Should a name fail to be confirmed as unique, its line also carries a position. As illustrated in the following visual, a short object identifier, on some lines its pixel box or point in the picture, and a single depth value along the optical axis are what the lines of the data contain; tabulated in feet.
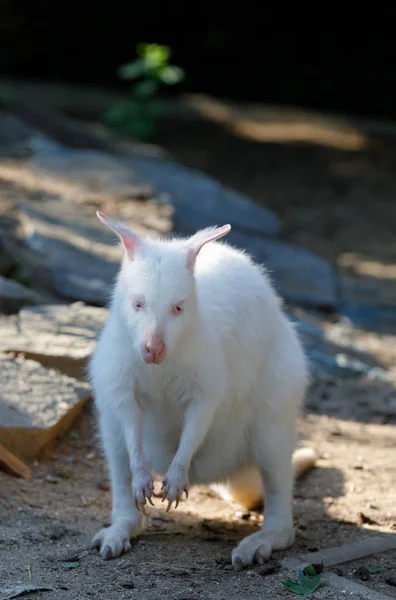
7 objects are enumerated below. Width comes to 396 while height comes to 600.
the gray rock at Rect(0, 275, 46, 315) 33.53
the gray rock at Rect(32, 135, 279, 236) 50.21
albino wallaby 19.88
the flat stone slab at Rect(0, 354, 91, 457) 26.37
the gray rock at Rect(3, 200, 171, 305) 36.58
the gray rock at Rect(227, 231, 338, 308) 47.29
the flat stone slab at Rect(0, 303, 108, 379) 29.50
